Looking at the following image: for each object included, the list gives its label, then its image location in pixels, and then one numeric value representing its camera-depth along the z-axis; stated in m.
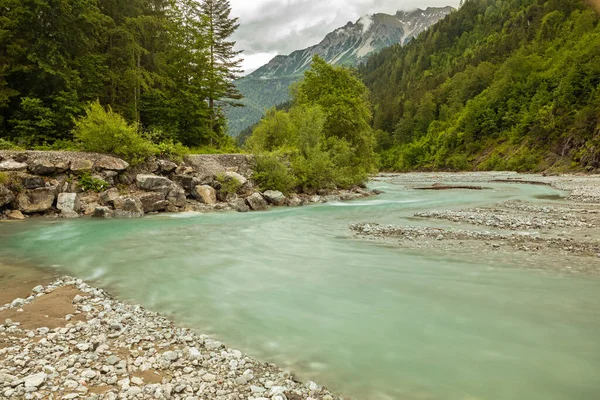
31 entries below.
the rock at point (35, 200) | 17.73
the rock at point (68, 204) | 18.28
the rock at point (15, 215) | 17.12
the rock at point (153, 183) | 20.85
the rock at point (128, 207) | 19.05
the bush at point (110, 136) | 20.52
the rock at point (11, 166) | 17.59
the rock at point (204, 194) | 22.73
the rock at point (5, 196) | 17.06
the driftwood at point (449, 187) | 37.09
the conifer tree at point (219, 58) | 33.59
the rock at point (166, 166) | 22.50
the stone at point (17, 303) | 6.44
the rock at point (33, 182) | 17.86
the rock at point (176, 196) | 21.42
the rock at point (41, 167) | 18.19
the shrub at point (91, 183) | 19.34
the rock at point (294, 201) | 25.27
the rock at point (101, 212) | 18.39
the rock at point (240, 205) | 22.31
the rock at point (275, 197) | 24.69
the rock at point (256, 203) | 22.95
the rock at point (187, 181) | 22.98
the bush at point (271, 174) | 25.66
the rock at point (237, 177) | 24.11
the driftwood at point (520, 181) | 38.09
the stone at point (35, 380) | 3.86
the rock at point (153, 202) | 20.27
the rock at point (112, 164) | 20.23
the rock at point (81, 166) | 19.33
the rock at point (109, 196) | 19.34
